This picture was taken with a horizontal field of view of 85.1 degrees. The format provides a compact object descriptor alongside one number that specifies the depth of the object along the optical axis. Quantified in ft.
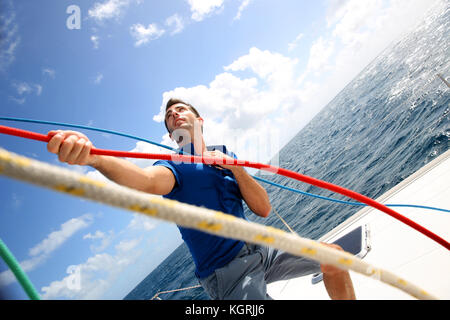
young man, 4.03
